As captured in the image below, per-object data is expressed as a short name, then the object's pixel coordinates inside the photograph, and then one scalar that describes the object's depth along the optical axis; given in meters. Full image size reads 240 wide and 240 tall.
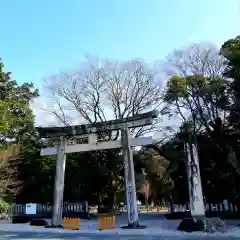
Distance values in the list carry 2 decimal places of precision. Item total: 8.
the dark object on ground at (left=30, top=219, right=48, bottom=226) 14.97
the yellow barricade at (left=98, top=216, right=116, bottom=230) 13.03
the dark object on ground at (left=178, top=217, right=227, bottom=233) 10.85
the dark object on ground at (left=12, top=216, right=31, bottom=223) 17.95
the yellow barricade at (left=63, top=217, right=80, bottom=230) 13.23
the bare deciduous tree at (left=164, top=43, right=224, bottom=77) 20.23
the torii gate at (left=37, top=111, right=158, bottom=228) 13.08
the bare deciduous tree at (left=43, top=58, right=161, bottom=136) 24.45
